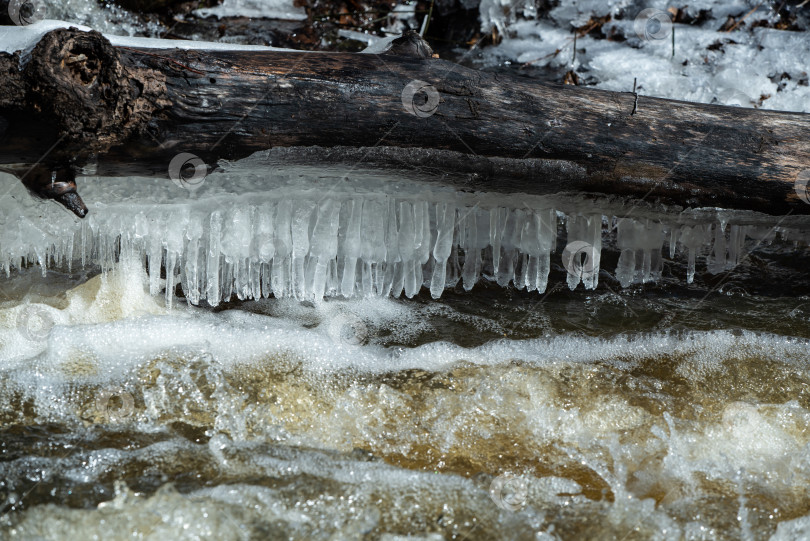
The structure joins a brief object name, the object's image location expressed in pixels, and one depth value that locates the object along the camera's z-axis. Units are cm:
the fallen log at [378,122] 240
